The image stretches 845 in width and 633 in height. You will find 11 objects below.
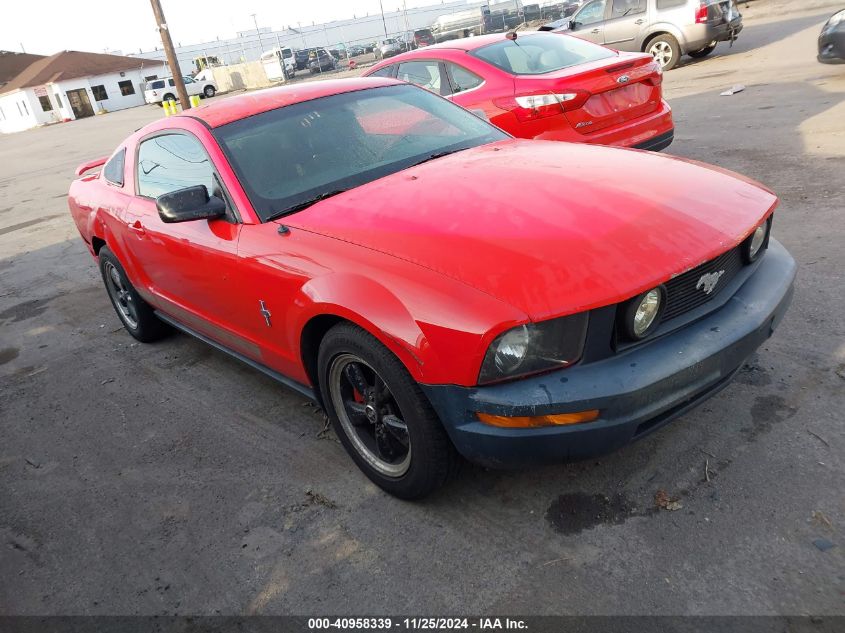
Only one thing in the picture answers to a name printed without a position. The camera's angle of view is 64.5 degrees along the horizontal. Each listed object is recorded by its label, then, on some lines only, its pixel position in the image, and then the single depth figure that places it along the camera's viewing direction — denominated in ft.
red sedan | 18.66
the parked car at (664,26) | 41.11
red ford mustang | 7.07
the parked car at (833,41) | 28.19
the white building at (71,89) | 168.35
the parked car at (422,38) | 138.62
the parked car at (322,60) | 141.38
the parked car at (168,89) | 144.46
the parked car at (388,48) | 137.08
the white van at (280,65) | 136.78
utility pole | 61.21
